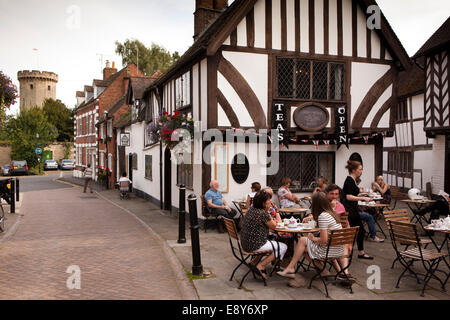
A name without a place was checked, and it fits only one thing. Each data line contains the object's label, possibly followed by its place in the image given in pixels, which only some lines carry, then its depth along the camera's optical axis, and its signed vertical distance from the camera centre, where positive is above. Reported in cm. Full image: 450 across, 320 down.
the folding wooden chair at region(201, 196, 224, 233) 1045 -171
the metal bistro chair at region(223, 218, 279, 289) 598 -152
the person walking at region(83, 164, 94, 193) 2257 -113
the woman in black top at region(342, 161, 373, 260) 748 -92
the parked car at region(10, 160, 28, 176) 3744 -116
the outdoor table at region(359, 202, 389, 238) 926 -121
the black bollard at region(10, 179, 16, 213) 1413 -149
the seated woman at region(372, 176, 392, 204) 1115 -100
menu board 1059 -29
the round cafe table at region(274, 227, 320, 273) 615 -121
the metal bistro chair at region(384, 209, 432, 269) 753 -121
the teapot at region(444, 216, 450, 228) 643 -114
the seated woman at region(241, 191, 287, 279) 594 -117
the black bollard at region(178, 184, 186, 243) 843 -141
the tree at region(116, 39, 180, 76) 3706 +995
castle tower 5922 +1092
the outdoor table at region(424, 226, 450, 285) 619 -123
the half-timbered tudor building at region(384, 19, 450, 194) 1526 +122
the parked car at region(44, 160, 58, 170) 4594 -108
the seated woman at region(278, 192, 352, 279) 579 -132
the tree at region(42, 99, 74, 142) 5428 +543
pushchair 1926 -168
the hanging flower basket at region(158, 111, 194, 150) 1103 +86
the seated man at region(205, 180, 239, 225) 1013 -124
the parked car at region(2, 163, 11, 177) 3798 -138
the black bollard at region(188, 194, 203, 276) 648 -151
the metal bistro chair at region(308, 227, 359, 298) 560 -126
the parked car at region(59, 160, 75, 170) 4656 -110
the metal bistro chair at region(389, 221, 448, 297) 577 -142
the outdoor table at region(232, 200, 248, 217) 1013 -126
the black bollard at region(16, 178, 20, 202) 1597 -150
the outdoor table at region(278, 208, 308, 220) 896 -145
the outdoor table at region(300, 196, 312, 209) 1065 -121
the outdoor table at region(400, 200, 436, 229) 1057 -129
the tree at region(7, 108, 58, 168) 4009 +222
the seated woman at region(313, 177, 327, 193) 1009 -76
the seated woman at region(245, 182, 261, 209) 948 -81
